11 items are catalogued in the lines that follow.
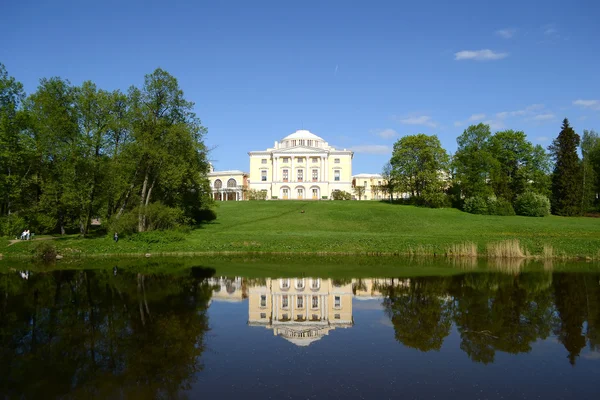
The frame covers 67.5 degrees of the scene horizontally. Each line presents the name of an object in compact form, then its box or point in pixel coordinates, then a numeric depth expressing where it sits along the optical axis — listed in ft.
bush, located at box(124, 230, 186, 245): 96.84
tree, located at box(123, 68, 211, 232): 103.71
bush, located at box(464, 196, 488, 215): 164.35
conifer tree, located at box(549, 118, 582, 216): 170.30
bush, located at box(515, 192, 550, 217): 159.33
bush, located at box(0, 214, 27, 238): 98.68
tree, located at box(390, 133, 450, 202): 181.37
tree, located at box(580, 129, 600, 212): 173.78
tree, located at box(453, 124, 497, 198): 171.73
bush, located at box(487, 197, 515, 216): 161.27
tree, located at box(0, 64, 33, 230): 98.48
